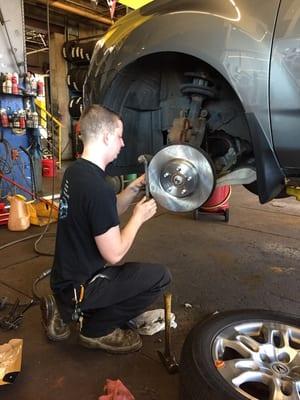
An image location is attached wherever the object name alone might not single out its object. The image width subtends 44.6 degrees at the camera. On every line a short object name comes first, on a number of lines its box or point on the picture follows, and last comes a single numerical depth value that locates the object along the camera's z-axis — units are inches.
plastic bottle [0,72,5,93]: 142.9
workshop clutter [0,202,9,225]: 127.9
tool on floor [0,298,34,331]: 66.5
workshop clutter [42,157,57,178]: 249.9
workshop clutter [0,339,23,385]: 50.6
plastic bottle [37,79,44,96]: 161.7
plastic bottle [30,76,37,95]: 154.7
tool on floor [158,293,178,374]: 55.9
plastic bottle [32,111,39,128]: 152.7
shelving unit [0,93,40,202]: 149.5
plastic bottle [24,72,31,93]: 152.4
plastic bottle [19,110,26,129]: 147.5
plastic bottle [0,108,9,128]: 145.3
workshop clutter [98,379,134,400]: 46.6
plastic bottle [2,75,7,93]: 142.2
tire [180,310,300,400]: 42.3
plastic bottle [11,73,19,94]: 144.8
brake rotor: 59.0
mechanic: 53.9
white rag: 65.9
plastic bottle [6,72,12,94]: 142.9
